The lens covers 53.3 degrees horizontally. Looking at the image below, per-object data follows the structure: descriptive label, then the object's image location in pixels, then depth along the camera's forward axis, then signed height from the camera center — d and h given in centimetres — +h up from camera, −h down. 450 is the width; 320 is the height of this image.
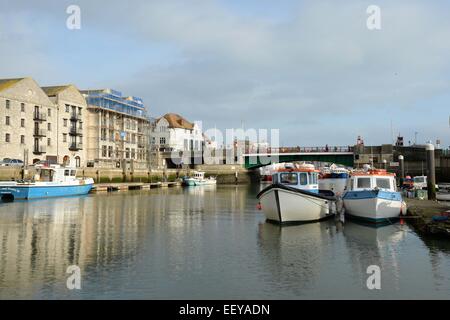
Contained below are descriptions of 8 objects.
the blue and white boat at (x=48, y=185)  5050 -207
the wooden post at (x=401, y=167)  6004 -42
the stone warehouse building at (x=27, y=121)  7388 +823
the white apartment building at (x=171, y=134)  13375 +1016
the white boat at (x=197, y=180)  9638 -308
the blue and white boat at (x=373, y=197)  2922 -216
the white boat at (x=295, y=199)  2898 -222
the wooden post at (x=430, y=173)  3716 -73
